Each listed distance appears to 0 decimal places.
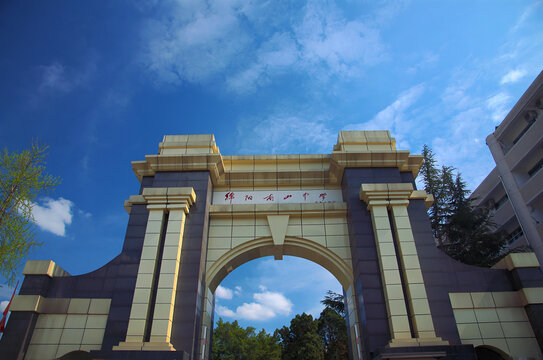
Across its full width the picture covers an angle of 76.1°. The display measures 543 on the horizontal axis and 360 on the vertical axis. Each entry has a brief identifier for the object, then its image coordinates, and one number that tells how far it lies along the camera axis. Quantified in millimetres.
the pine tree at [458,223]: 15773
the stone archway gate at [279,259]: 8633
